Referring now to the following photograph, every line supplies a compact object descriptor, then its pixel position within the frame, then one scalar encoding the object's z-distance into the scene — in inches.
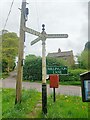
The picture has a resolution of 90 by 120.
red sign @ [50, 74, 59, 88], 139.4
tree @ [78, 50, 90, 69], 505.9
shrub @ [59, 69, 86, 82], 362.1
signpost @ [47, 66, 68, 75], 114.3
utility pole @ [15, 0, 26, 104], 131.8
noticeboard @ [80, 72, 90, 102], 66.6
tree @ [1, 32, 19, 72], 522.1
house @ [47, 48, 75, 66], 822.5
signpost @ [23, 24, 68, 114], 112.4
